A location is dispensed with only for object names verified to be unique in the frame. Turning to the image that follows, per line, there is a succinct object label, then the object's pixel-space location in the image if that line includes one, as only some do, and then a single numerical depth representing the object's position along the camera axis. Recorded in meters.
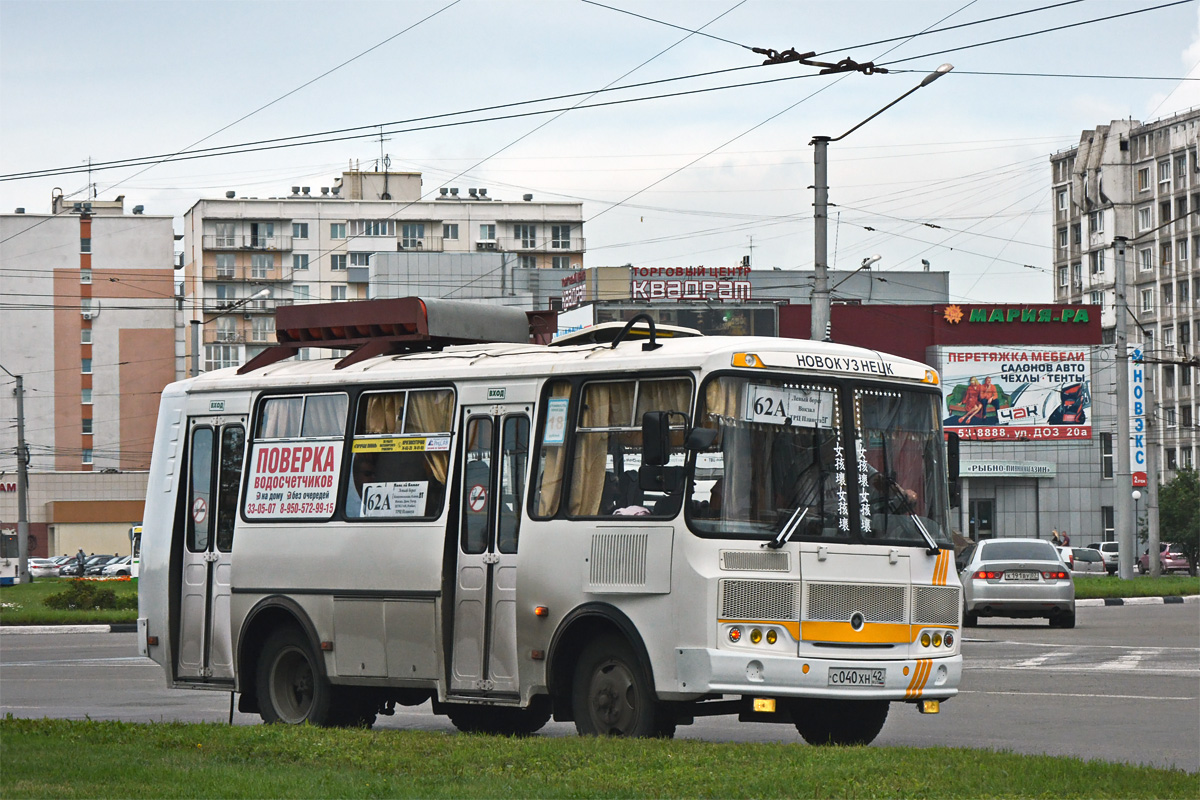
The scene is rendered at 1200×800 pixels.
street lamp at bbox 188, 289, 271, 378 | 111.62
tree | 99.12
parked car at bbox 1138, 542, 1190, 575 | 89.12
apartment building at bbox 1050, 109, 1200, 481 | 131.88
